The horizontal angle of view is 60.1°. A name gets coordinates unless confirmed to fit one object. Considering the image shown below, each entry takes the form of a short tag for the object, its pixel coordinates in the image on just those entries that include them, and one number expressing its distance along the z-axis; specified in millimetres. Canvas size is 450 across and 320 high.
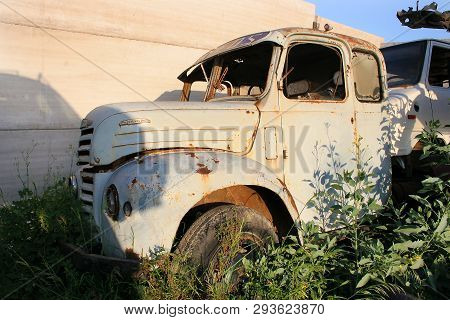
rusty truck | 2596
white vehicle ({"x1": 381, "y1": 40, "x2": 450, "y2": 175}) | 4215
